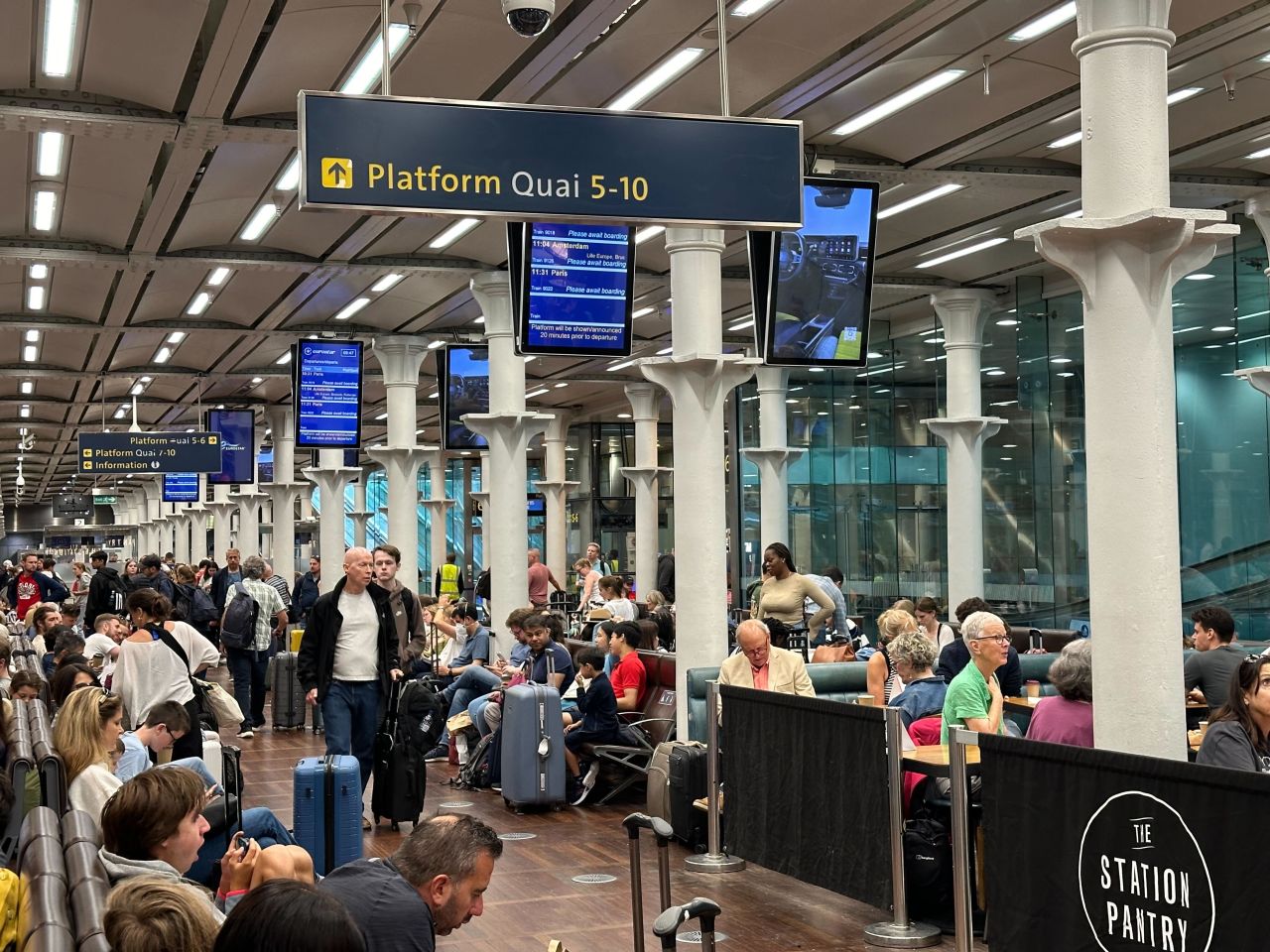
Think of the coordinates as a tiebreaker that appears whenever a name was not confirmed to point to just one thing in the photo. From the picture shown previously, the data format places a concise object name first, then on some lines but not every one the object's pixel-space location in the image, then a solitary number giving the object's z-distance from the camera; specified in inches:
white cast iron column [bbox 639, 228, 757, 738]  450.9
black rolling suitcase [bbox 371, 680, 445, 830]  380.5
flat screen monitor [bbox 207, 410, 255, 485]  1121.4
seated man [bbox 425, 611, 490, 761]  512.7
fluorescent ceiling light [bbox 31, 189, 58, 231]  554.9
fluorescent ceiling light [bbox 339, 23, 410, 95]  389.1
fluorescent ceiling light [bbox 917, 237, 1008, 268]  676.7
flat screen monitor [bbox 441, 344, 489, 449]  756.0
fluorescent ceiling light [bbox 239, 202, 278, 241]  583.8
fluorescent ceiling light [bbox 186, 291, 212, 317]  800.3
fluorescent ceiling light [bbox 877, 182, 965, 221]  576.8
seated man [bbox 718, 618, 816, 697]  344.5
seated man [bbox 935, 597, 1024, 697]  374.6
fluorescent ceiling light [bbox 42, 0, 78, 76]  366.9
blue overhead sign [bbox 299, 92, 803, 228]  231.3
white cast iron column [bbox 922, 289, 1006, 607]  754.8
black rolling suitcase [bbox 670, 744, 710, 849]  351.6
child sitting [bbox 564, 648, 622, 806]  426.3
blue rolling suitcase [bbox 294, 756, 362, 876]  306.3
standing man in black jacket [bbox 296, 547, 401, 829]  367.2
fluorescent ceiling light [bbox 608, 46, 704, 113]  407.8
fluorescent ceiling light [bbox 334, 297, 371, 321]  807.7
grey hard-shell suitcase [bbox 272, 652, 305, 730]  614.5
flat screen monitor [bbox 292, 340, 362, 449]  799.1
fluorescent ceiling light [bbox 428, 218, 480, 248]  607.2
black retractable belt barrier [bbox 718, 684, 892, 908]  271.0
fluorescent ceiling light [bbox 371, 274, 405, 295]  736.3
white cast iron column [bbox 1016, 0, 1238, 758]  261.4
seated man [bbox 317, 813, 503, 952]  134.1
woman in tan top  461.4
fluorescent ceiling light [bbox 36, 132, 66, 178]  482.0
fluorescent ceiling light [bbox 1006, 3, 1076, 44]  376.2
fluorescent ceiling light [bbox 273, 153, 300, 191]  518.9
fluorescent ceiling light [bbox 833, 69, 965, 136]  430.9
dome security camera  265.7
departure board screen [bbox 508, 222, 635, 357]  473.4
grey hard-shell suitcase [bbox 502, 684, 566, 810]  413.1
